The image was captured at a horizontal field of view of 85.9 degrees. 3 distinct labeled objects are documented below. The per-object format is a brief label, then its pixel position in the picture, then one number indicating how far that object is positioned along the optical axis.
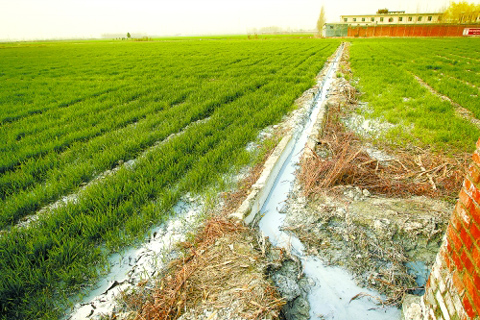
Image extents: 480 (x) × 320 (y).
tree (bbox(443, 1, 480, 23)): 70.25
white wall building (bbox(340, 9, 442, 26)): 63.88
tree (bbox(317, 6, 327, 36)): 78.75
